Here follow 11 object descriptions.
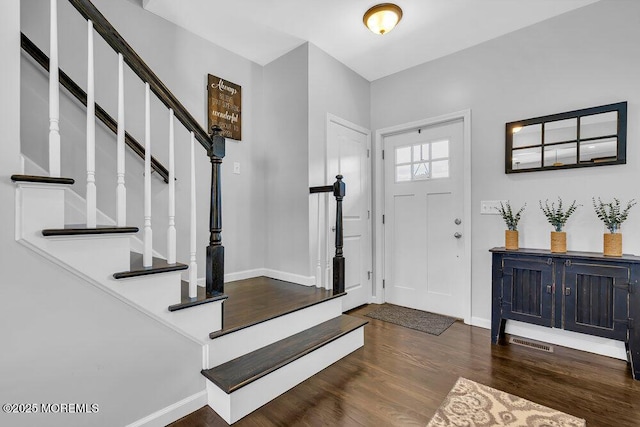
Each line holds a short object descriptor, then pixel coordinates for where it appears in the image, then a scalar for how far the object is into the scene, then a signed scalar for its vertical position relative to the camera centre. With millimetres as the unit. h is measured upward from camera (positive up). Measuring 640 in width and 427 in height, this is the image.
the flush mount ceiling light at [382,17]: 2377 +1611
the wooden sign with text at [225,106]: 2926 +1082
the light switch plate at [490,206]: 2828 +48
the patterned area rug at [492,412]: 1532 -1110
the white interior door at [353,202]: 3195 +106
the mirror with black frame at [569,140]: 2289 +604
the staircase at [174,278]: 1246 -345
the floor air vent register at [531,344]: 2433 -1137
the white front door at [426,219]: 3111 -88
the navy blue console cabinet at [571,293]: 2027 -626
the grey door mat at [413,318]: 2857 -1134
